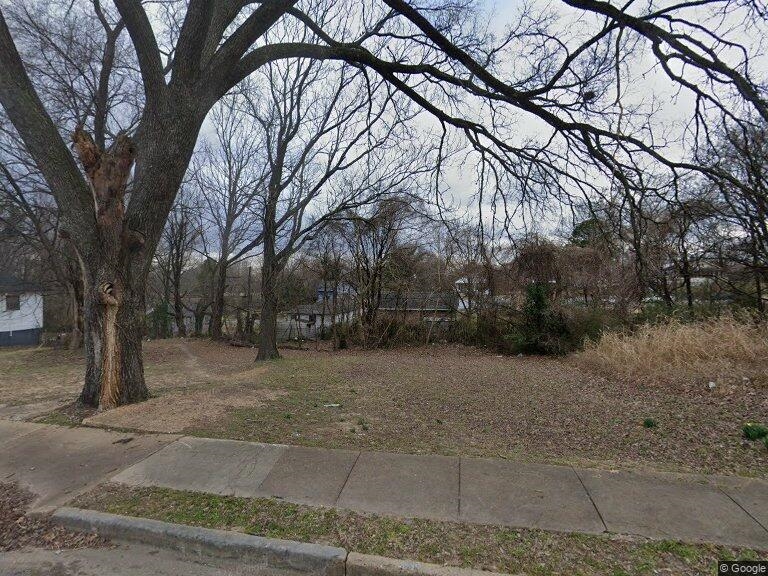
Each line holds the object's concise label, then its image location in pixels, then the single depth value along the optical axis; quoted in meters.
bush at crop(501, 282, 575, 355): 15.24
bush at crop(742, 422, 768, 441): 4.68
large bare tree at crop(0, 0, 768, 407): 5.55
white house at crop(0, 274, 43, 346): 32.88
